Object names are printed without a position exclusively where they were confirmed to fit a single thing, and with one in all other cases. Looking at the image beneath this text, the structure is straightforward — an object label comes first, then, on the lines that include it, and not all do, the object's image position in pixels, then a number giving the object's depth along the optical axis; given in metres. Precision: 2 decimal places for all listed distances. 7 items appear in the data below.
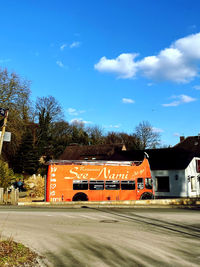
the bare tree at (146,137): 69.75
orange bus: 20.69
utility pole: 10.12
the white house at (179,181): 32.22
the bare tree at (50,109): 64.29
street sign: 9.97
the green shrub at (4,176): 27.23
